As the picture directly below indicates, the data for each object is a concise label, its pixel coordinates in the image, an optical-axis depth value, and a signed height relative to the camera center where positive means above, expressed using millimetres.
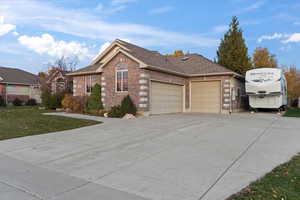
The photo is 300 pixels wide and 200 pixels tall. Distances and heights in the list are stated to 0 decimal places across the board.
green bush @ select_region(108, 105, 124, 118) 14467 -823
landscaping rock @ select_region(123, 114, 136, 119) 13697 -1051
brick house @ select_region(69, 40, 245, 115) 15031 +1499
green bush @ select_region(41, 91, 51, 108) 21469 +281
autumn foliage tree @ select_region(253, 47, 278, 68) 32531 +6478
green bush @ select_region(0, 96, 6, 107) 28597 -125
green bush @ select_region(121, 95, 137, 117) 14438 -412
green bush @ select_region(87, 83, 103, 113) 16609 -48
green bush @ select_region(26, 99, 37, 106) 31652 -175
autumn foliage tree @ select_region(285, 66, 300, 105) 37562 +3039
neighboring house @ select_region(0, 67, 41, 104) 30062 +2343
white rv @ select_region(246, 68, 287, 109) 16906 +986
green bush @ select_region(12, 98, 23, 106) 30138 -146
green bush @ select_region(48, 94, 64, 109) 21188 +69
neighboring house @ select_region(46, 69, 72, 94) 23031 +2166
